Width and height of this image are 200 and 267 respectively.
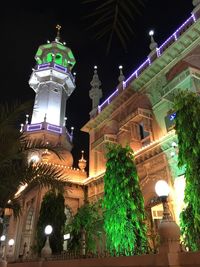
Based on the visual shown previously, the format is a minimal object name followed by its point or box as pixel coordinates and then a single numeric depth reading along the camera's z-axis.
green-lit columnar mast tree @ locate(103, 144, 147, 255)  10.84
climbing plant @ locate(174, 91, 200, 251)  8.05
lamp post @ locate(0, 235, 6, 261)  26.68
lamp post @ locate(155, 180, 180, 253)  6.03
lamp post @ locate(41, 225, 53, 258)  13.57
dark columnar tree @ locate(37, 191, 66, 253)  16.28
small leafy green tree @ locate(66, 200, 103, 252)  13.10
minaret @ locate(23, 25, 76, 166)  27.55
